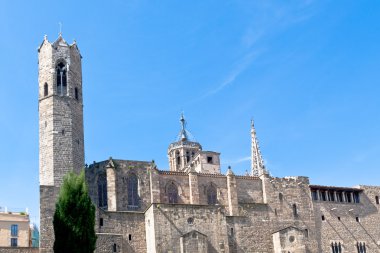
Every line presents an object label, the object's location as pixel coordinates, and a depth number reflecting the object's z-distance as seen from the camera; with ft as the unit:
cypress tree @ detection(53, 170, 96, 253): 133.90
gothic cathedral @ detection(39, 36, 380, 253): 162.40
